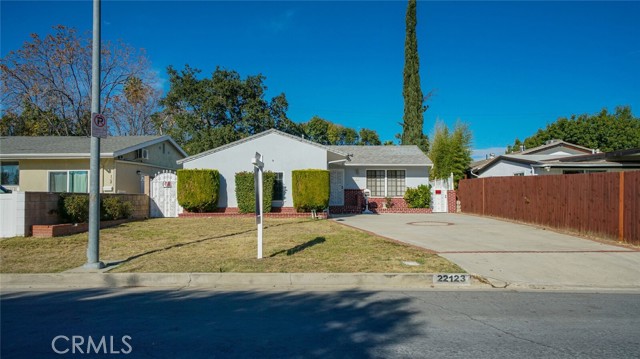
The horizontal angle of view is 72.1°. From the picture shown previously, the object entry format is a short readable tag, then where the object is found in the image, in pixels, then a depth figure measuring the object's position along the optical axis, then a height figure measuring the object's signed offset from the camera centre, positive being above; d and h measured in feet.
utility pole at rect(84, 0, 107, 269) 27.55 +1.83
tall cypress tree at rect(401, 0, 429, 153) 116.67 +25.47
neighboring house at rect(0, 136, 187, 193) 65.41 +4.11
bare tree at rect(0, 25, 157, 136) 101.65 +24.18
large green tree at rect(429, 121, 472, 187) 97.30 +8.18
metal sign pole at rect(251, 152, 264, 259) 29.30 -0.04
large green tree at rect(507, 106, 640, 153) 152.56 +21.56
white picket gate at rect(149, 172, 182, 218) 64.85 -0.51
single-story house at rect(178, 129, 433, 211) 69.62 +5.01
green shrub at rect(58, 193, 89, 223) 43.24 -1.48
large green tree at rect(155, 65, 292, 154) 114.52 +22.64
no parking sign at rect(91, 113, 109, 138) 27.24 +4.22
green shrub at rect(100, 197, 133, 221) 49.52 -1.85
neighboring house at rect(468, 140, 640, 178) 68.95 +4.62
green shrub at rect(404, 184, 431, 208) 77.56 -0.90
